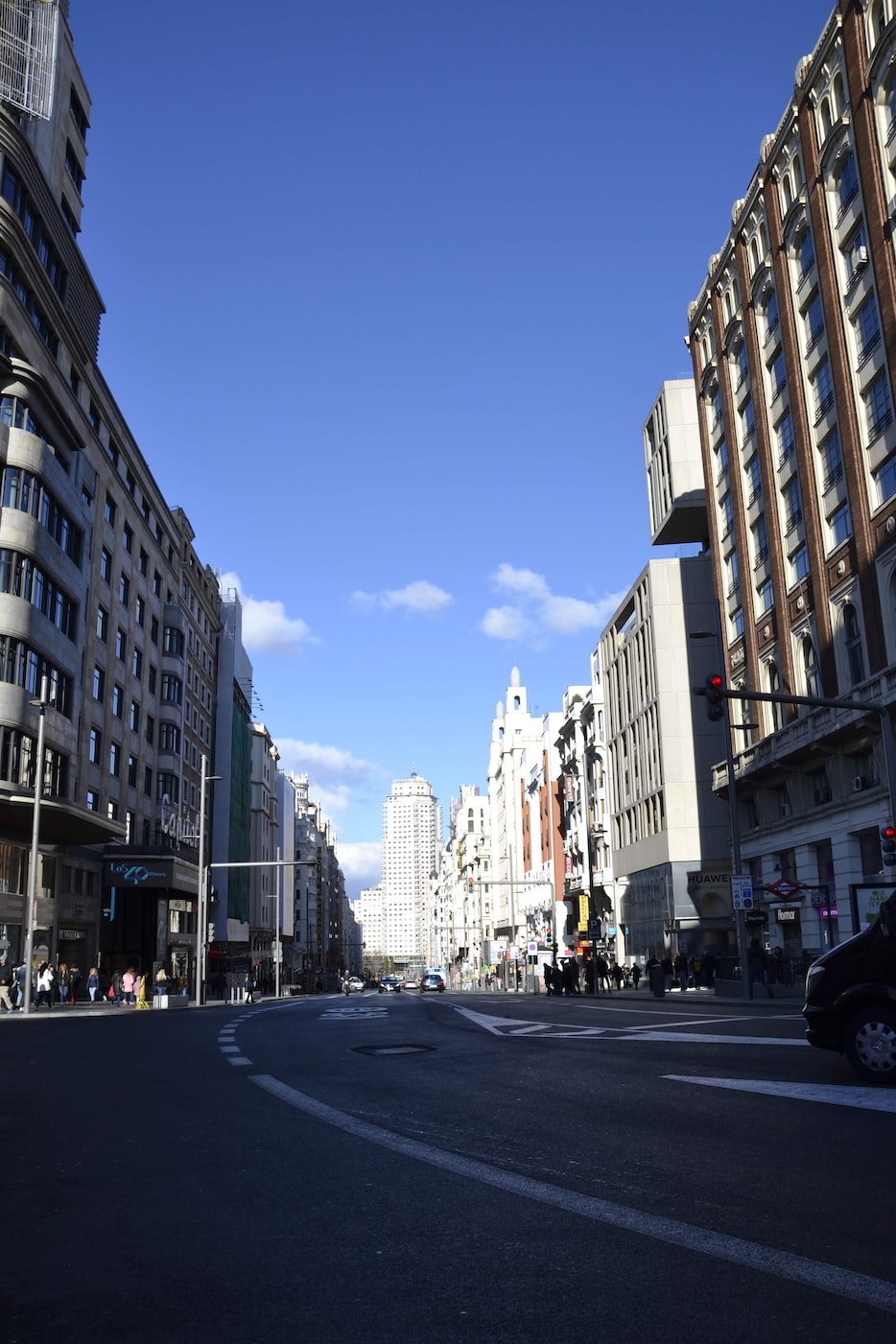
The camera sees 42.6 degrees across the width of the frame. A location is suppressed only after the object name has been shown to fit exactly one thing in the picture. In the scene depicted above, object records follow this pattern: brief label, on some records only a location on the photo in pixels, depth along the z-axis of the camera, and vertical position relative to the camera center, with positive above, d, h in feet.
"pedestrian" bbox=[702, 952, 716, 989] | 149.79 -4.85
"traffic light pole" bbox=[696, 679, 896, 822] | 72.79 +14.59
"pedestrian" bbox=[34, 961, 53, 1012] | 122.01 -3.31
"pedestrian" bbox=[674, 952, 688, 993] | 144.16 -4.48
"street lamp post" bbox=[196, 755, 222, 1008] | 164.14 +1.49
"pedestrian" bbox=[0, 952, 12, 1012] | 115.44 -2.48
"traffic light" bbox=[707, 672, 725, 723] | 70.69 +14.32
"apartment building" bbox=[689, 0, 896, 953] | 111.04 +51.16
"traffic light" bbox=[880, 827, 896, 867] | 77.84 +5.47
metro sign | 110.83 +3.76
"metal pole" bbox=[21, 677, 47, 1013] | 111.96 +7.49
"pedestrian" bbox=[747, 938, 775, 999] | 109.19 -3.49
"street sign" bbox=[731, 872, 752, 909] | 102.22 +3.40
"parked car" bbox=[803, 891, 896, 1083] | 31.27 -2.00
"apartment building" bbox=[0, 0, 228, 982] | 130.62 +49.19
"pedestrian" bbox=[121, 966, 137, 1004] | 134.41 -3.98
